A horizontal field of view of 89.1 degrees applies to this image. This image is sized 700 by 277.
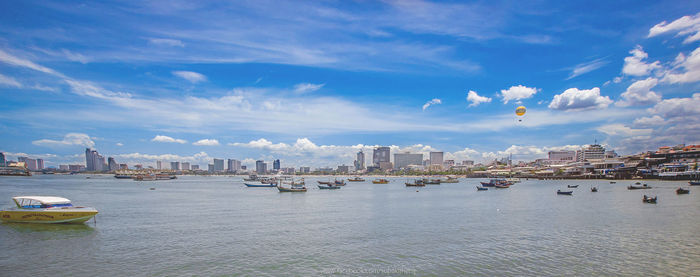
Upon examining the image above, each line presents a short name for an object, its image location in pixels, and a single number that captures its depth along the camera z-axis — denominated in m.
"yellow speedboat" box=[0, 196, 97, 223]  32.44
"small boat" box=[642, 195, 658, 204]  52.12
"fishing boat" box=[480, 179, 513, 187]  116.56
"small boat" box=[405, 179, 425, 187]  127.81
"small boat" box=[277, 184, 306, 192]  87.00
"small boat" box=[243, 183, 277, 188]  117.69
